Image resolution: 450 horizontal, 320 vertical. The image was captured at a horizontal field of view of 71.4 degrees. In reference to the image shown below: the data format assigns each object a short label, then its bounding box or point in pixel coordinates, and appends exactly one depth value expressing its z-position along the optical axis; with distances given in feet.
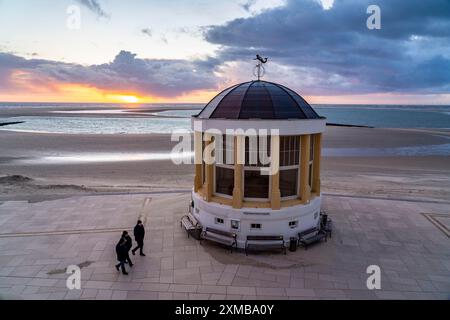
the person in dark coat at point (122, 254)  35.44
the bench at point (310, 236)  41.91
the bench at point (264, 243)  40.37
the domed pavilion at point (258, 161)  41.01
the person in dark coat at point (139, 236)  39.79
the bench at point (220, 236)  41.27
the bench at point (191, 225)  44.29
